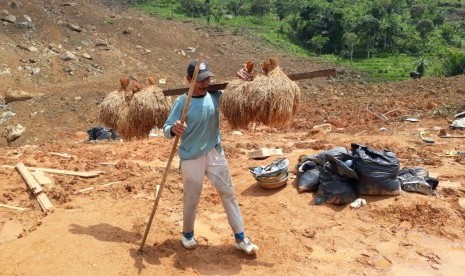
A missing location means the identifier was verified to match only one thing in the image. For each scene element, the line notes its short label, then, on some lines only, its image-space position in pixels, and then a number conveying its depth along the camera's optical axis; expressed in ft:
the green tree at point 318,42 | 93.53
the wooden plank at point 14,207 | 18.50
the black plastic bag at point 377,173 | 17.27
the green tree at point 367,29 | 95.09
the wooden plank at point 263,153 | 24.23
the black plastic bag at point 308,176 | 18.76
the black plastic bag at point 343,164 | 17.58
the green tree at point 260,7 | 109.60
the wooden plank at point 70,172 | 22.08
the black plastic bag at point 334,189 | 17.69
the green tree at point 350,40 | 90.74
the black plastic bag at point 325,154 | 18.22
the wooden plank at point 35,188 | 18.53
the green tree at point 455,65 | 63.37
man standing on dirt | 13.28
